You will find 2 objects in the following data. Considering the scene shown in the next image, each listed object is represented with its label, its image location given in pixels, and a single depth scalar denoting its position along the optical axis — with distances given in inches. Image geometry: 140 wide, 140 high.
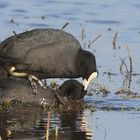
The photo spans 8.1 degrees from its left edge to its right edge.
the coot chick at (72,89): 523.2
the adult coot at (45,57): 523.2
